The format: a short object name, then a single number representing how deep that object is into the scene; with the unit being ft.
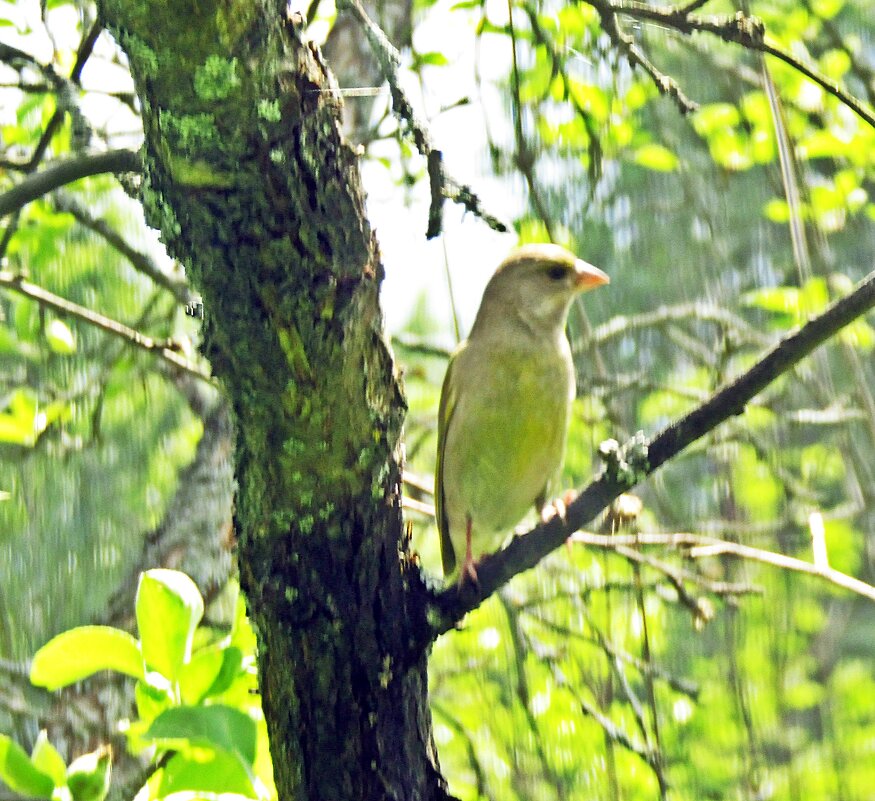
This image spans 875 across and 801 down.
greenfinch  24.76
